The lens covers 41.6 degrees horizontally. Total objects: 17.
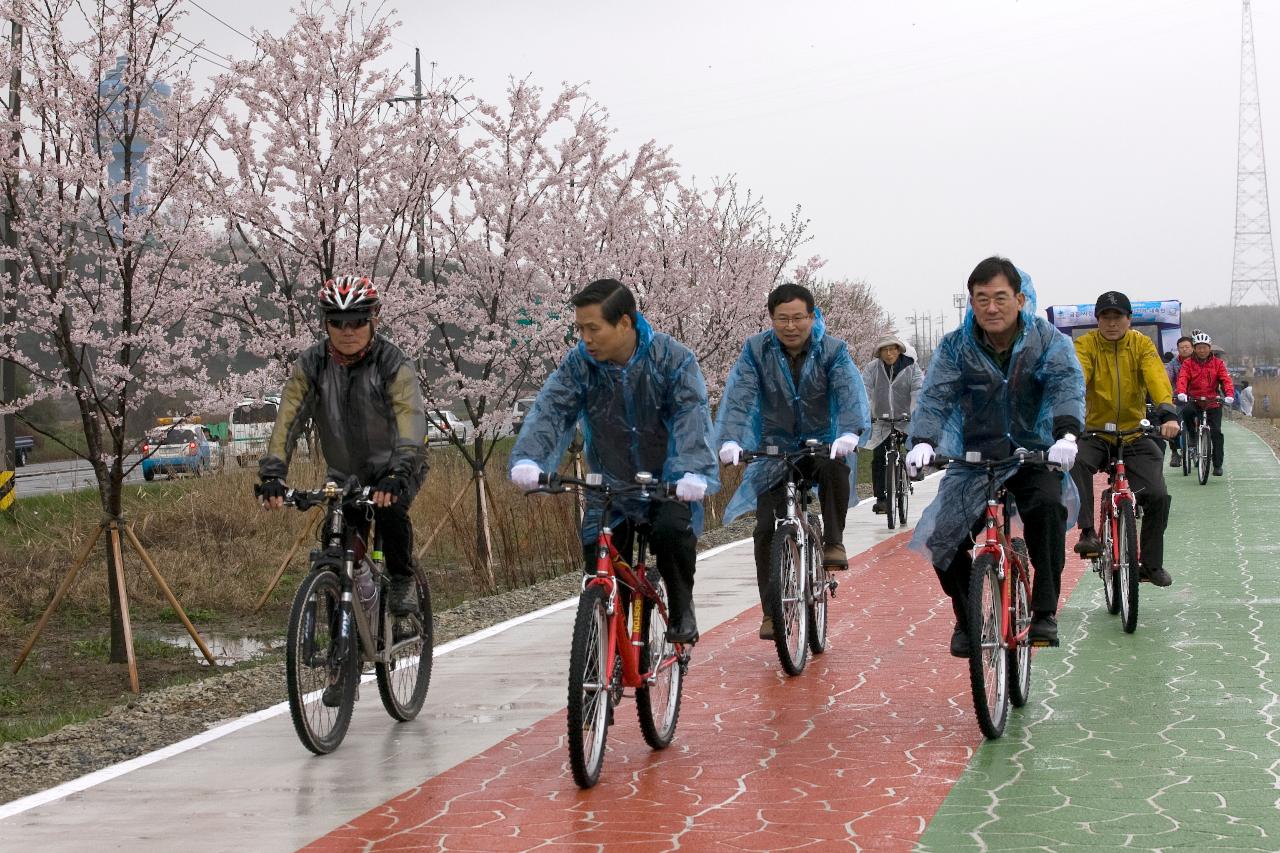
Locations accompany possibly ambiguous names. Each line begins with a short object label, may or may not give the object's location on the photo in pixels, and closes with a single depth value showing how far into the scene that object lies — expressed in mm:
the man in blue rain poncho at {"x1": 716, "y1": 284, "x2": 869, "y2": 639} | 9008
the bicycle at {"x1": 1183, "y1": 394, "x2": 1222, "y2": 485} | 22438
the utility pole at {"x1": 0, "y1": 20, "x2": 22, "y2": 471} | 11859
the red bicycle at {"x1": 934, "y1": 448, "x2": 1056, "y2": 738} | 6508
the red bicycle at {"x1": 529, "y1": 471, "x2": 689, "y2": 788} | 5945
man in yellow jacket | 10188
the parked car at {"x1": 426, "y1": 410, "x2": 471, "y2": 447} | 16906
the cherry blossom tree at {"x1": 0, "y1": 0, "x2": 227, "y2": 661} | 11492
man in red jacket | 22484
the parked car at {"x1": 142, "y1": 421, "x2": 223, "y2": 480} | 23484
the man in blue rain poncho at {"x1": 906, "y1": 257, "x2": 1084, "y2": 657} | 7125
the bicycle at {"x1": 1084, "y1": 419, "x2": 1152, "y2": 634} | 9570
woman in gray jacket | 17828
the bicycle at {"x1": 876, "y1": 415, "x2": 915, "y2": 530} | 17297
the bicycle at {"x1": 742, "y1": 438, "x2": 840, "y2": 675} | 8242
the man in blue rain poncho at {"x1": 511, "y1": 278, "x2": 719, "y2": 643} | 6656
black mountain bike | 6621
